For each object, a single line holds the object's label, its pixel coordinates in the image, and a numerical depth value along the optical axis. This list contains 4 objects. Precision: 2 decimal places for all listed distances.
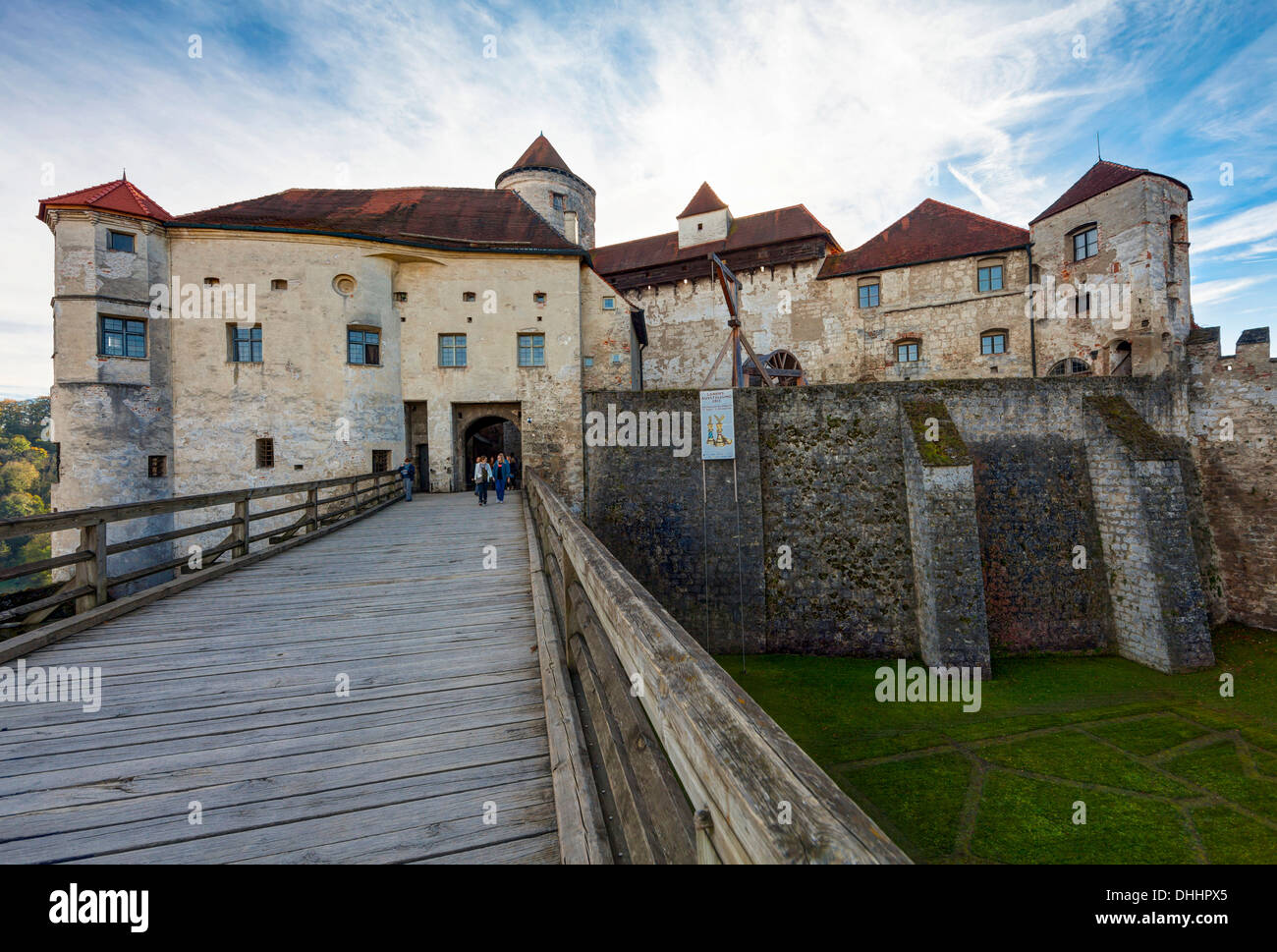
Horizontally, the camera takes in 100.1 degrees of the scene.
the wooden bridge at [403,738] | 1.27
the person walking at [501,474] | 14.08
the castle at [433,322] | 15.49
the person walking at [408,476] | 14.40
